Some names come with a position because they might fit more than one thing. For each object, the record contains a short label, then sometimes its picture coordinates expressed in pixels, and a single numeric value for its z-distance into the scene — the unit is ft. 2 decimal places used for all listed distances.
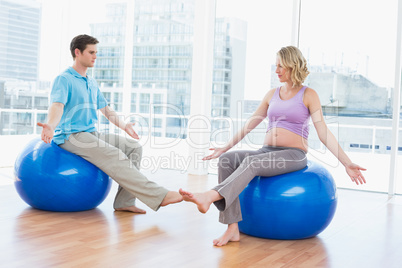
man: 9.02
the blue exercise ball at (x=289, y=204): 7.85
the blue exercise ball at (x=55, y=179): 9.18
